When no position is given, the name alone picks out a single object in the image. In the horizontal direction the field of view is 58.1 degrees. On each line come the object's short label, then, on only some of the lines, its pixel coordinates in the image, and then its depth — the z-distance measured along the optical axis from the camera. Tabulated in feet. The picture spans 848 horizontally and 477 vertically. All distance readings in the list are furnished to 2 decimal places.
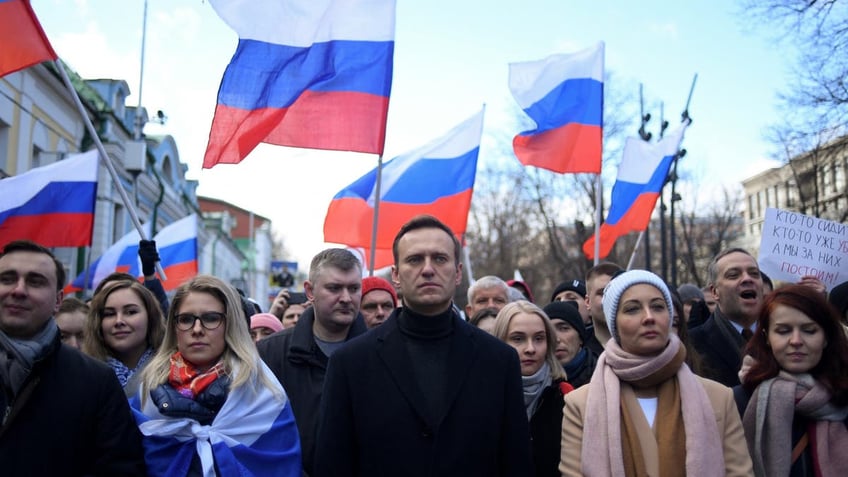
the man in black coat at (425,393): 10.00
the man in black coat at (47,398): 10.05
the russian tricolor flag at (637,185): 31.60
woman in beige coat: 10.73
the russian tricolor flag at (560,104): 28.40
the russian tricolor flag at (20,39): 18.43
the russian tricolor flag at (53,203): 25.62
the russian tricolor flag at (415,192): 29.22
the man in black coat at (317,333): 13.75
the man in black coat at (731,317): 16.01
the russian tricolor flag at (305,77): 20.03
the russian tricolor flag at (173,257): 34.04
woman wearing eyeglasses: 11.19
